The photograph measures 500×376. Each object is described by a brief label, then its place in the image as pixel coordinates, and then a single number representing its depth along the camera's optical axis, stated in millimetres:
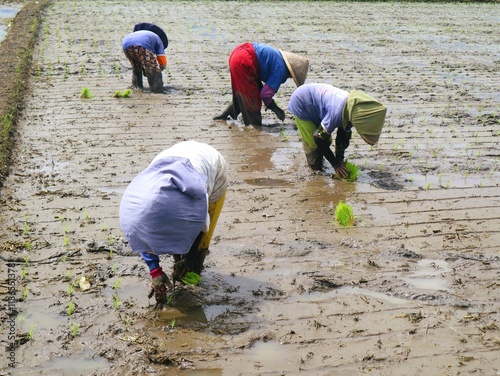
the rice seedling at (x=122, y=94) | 9250
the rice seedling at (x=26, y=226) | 4971
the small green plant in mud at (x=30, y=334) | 3686
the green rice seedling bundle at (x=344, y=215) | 5215
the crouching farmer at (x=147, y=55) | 9305
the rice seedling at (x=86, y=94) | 9102
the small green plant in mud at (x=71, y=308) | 3941
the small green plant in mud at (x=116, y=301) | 4043
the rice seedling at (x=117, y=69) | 10543
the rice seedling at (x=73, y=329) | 3749
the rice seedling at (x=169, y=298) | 4070
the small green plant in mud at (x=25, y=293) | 4078
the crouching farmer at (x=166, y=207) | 3535
